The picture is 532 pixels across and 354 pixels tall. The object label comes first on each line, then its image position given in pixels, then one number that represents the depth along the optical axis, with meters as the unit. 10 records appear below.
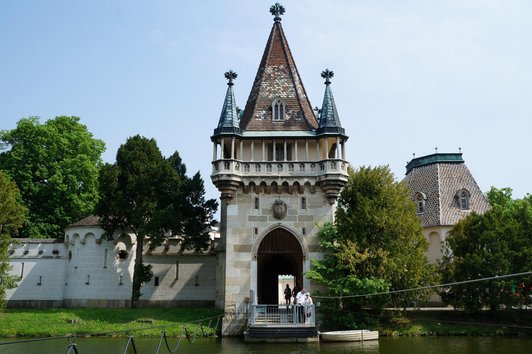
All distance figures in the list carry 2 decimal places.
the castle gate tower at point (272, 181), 29.08
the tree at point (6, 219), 30.97
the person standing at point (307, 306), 25.83
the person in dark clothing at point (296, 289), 32.46
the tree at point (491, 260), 27.91
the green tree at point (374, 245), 26.95
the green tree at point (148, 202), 33.28
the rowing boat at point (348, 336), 24.39
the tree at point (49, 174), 41.22
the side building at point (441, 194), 39.06
